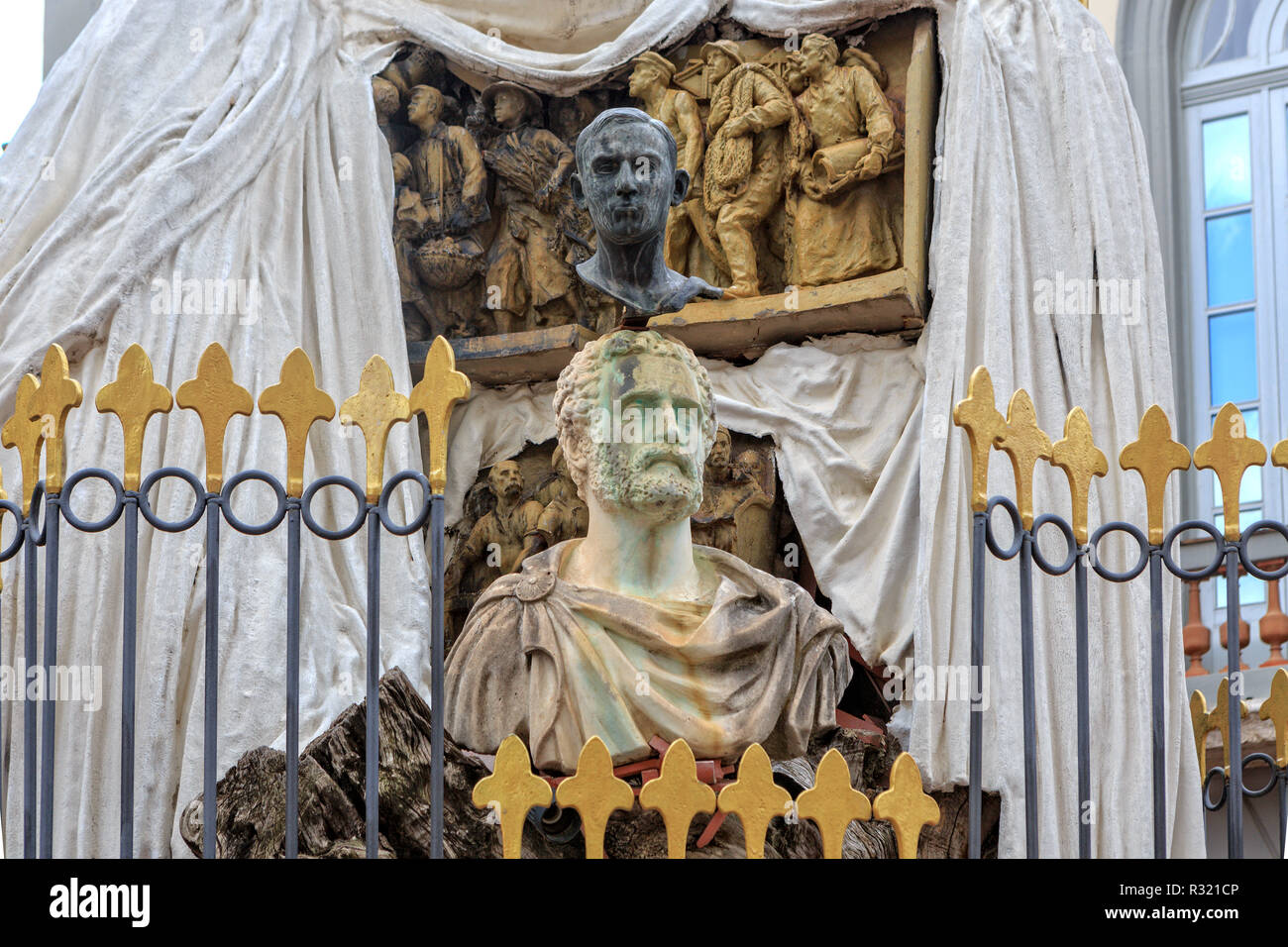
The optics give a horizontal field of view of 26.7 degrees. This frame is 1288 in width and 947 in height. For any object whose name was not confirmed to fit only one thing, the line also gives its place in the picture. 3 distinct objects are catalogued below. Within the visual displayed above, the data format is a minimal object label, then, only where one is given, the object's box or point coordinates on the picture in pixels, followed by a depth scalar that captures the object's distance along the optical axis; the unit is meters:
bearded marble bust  5.77
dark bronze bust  5.90
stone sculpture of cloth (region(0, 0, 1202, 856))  6.58
